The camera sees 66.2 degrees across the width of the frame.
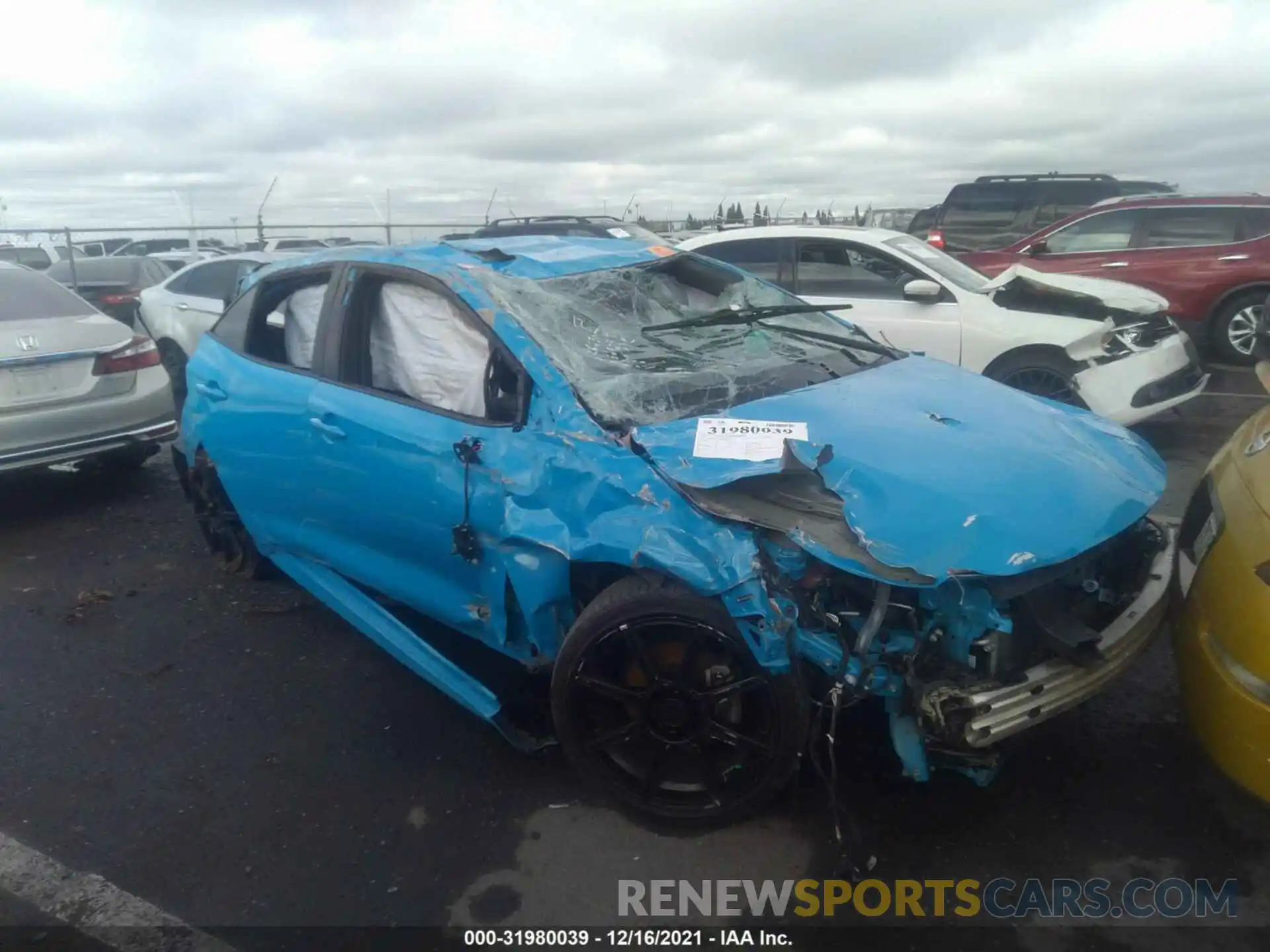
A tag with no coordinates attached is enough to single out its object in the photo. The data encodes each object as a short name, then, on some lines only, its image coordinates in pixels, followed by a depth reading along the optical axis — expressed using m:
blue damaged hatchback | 2.65
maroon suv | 9.95
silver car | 5.66
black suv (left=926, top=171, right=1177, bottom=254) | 13.42
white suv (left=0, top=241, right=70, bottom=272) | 16.36
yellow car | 2.59
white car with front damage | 6.55
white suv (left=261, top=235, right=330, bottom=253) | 18.23
